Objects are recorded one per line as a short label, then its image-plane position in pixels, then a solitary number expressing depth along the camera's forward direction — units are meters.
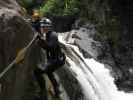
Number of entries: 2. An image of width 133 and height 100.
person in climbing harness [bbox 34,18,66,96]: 4.51
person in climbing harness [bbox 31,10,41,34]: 4.55
